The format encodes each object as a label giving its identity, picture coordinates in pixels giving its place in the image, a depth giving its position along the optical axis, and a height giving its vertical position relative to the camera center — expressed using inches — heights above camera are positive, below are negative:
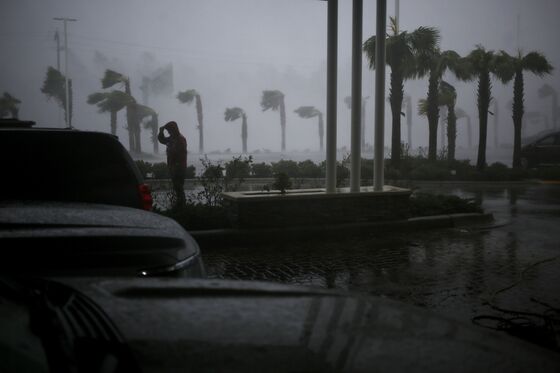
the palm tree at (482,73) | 1192.8 +221.5
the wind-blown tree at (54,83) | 1939.0 +319.5
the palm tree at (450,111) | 1378.0 +166.1
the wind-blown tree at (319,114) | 1045.0 +166.2
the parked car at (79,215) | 107.1 -10.6
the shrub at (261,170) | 988.6 +0.6
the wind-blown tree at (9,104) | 1855.3 +238.9
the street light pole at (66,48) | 1219.2 +319.0
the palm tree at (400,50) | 1131.9 +257.6
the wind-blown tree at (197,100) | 2073.1 +280.6
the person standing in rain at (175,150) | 453.7 +17.9
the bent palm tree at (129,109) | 1844.2 +217.2
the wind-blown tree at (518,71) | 1267.6 +237.5
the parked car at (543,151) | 1098.7 +38.0
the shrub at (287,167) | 990.4 +6.2
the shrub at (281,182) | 382.3 -8.4
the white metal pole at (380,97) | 407.8 +56.3
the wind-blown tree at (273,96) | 2189.2 +310.2
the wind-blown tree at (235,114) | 1890.6 +204.6
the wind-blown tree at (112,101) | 1822.1 +239.7
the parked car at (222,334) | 51.4 -18.3
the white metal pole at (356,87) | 398.9 +62.8
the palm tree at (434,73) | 1214.9 +222.5
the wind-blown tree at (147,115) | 1937.7 +207.1
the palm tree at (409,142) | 1178.6 +62.6
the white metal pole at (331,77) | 395.5 +69.4
